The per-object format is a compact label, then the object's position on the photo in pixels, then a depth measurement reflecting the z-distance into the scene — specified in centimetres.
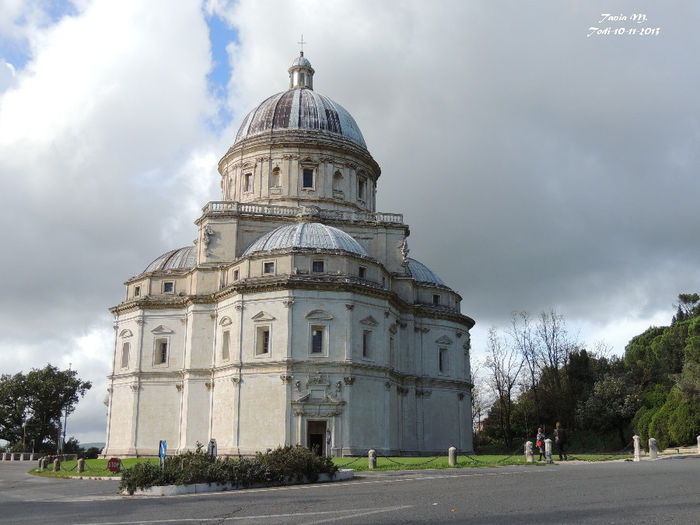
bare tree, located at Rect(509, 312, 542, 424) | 7750
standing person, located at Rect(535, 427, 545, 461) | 3627
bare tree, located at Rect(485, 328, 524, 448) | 7675
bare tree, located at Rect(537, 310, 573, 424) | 7150
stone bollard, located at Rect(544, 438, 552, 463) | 3394
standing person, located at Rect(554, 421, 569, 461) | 3560
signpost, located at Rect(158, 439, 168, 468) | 2442
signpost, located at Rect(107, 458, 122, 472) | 2663
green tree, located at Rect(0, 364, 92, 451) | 7625
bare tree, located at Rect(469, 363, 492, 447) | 8794
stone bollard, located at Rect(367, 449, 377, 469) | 3269
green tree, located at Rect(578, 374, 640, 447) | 6194
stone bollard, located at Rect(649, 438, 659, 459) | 3534
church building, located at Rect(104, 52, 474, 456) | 4388
